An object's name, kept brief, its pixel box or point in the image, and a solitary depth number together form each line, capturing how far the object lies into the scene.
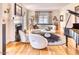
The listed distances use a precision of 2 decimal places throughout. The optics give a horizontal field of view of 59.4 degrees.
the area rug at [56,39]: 2.18
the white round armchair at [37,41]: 2.15
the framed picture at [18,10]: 2.02
